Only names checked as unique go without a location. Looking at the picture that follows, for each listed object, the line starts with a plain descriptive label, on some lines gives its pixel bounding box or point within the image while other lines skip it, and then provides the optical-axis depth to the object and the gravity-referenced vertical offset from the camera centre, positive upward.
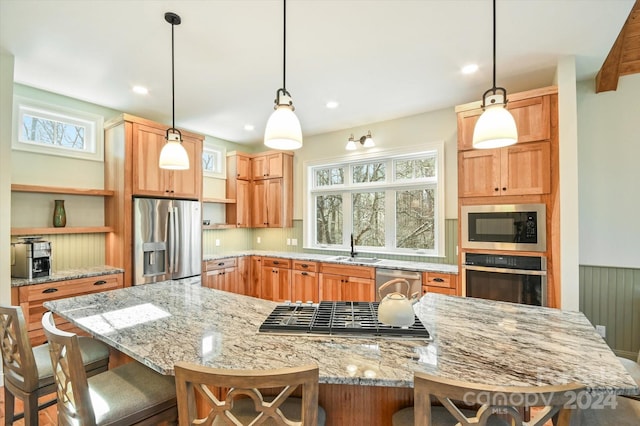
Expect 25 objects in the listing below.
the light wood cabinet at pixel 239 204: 5.21 +0.25
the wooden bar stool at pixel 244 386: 0.87 -0.51
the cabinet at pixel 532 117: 2.75 +0.95
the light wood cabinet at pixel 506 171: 2.78 +0.46
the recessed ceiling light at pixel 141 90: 3.19 +1.41
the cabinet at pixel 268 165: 5.05 +0.92
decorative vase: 3.29 +0.04
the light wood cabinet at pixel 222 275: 4.33 -0.86
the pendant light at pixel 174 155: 2.17 +0.47
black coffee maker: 2.81 -0.38
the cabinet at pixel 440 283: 3.26 -0.74
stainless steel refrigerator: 3.50 -0.27
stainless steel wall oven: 2.77 -0.59
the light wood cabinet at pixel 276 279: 4.53 -0.96
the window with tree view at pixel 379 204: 4.05 +0.20
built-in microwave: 2.78 -0.10
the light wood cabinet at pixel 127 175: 3.45 +0.53
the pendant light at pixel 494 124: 1.52 +0.48
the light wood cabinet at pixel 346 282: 3.78 -0.87
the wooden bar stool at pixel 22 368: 1.49 -0.81
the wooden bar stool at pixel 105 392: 1.16 -0.80
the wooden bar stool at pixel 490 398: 0.80 -0.50
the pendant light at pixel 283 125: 1.57 +0.50
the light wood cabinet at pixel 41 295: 2.70 -0.74
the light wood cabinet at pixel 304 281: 4.23 -0.93
